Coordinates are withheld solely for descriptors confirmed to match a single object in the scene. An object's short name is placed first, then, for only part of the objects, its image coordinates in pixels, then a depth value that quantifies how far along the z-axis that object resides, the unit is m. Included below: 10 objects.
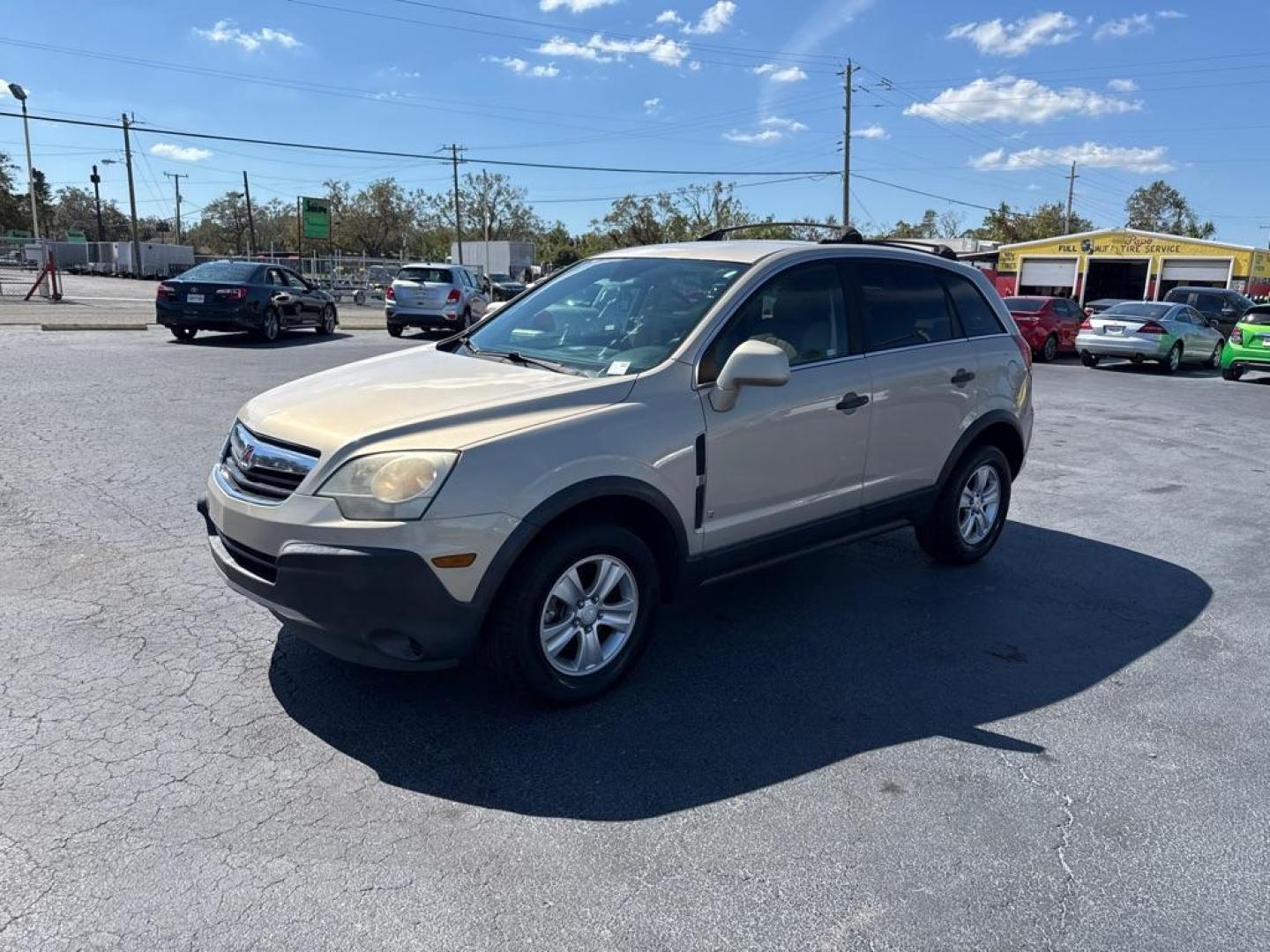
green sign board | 53.91
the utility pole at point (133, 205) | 60.00
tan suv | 3.16
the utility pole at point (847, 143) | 45.19
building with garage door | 44.56
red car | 20.52
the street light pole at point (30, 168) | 36.78
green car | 17.25
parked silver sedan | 18.77
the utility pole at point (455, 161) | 68.59
